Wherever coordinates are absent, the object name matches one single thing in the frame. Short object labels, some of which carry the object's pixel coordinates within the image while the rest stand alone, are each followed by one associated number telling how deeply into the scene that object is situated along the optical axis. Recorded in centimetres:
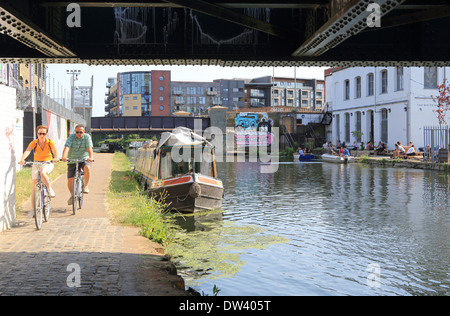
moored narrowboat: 1530
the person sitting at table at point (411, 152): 3555
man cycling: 1100
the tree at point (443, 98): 3800
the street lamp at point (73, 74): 5845
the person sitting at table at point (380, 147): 4381
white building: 4223
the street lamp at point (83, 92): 6524
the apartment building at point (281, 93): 12712
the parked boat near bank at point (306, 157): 4559
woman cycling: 943
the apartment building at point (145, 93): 12369
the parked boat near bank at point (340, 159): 4053
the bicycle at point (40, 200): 915
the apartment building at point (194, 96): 12956
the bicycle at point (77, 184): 1095
